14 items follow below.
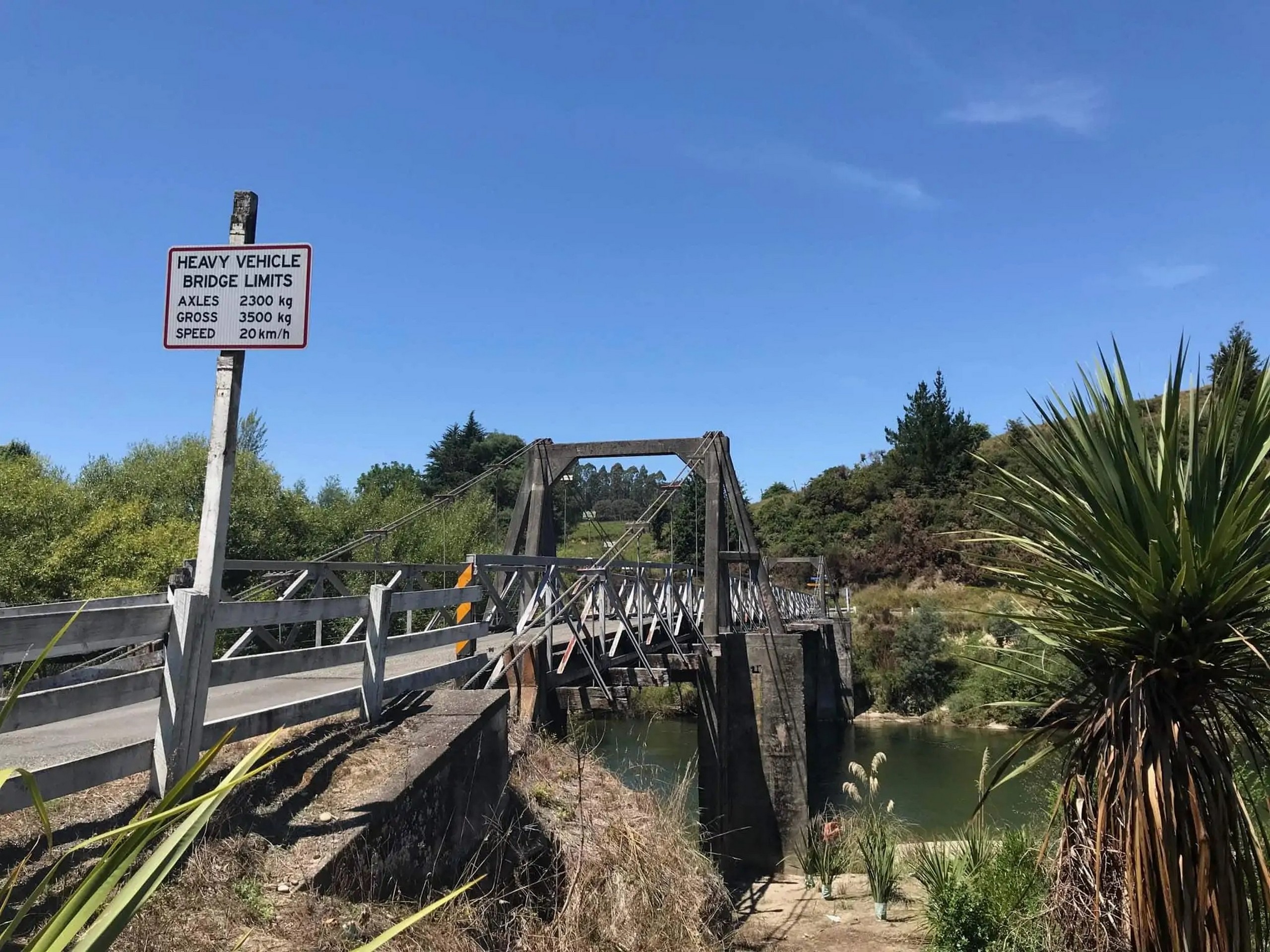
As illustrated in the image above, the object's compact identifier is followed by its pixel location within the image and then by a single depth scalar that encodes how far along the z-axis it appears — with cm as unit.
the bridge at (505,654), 338
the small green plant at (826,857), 1032
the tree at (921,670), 2892
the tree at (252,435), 2977
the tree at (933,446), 4838
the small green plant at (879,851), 868
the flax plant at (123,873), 141
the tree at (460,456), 5406
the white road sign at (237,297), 391
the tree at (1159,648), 353
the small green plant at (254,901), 290
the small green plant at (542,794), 576
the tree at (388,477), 5000
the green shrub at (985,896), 519
